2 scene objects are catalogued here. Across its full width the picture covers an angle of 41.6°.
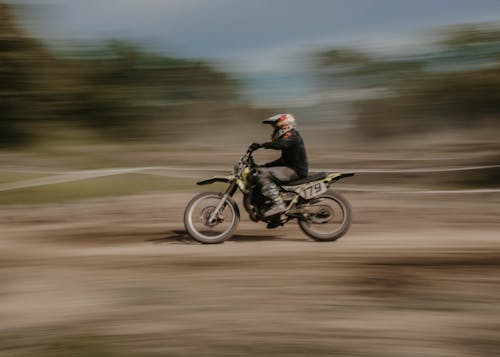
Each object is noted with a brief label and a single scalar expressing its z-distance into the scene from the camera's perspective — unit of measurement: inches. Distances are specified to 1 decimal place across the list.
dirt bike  374.6
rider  367.6
